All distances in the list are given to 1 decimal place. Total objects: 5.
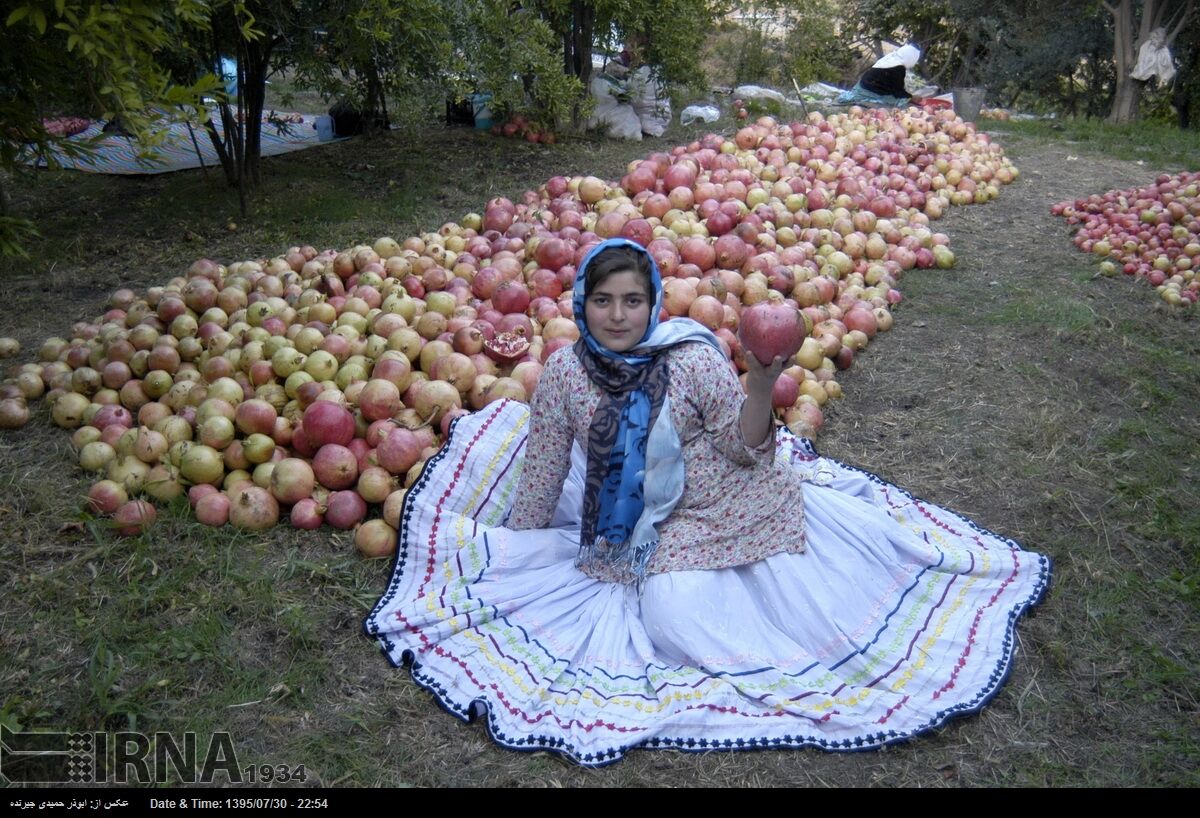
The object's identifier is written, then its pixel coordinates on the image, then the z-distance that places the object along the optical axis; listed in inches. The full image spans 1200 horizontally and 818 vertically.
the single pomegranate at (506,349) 153.3
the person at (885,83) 528.4
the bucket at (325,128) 369.1
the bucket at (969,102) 475.6
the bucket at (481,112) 365.7
